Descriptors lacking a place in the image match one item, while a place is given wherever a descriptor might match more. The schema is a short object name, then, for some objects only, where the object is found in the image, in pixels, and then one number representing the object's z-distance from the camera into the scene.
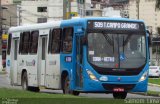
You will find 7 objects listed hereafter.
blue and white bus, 21.44
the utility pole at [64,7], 48.09
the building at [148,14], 150.12
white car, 66.44
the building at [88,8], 121.77
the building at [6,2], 154.18
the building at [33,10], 127.44
